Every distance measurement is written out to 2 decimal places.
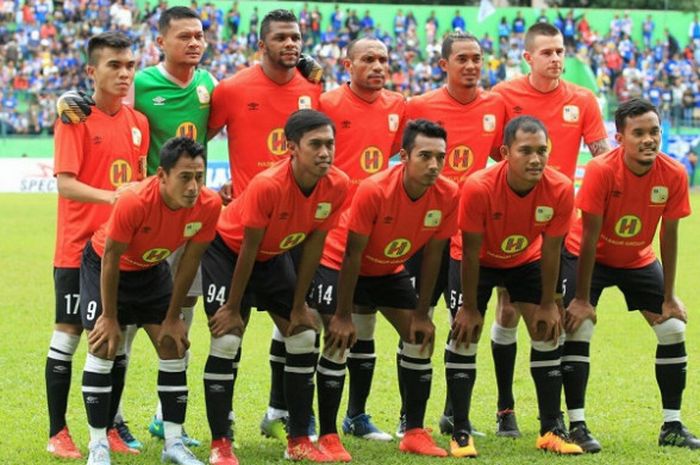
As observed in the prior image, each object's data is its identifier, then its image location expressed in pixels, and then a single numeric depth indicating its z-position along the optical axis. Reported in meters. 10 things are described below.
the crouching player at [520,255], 14.51
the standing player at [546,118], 16.36
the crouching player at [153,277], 13.25
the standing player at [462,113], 16.22
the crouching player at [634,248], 14.91
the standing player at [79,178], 14.34
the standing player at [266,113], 15.80
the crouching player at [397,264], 14.38
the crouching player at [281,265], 13.86
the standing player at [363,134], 15.90
